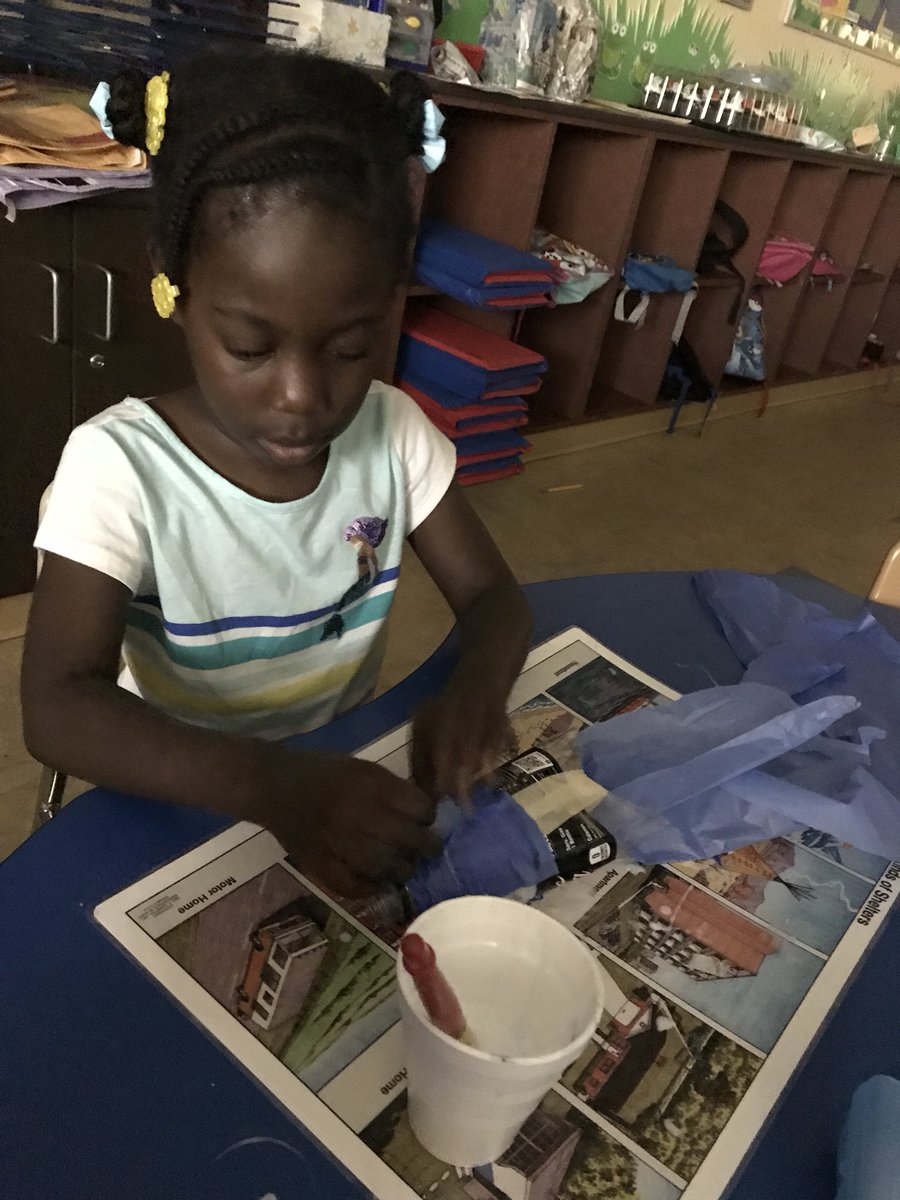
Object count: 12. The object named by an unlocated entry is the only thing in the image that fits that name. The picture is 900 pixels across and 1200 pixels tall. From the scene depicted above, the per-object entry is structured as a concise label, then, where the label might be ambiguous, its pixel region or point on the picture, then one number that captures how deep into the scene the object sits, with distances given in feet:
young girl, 1.83
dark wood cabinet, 4.55
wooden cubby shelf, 7.51
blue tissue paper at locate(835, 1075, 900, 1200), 1.40
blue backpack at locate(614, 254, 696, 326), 8.71
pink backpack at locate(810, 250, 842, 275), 11.74
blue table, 1.31
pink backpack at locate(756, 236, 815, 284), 10.85
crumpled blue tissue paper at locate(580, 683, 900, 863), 2.08
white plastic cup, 1.20
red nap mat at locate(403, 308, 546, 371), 7.26
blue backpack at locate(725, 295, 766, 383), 10.96
